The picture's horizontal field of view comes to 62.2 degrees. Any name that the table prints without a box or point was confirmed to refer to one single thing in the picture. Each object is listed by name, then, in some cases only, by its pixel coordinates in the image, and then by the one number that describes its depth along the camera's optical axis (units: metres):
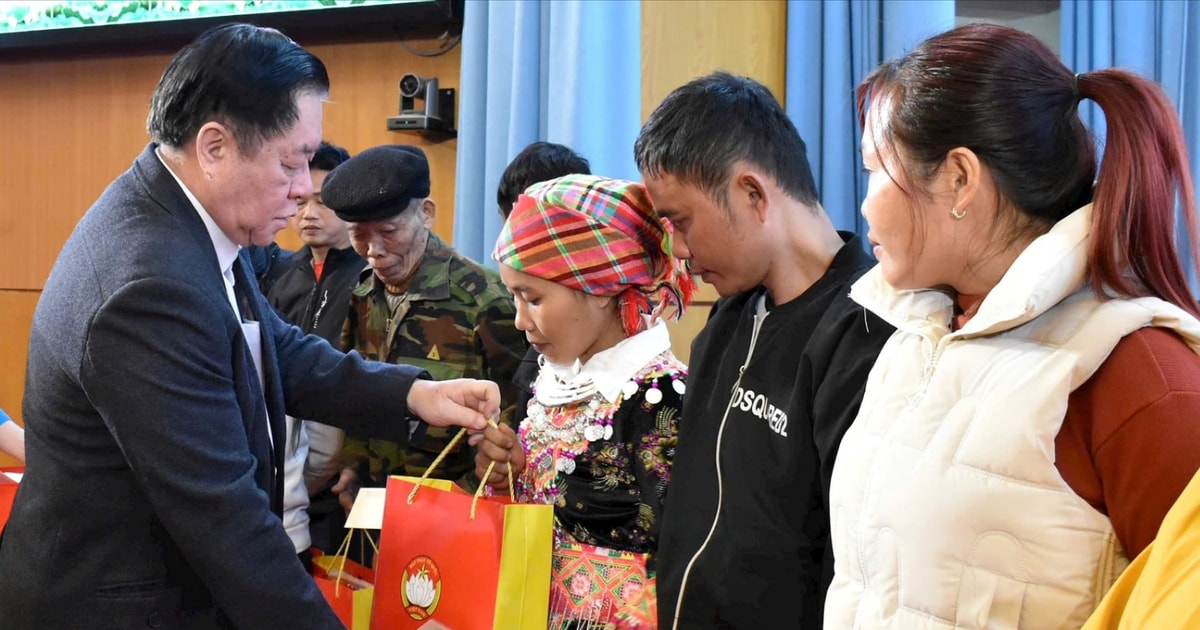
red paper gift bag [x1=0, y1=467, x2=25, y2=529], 2.04
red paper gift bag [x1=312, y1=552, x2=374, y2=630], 1.79
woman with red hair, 0.93
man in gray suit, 1.36
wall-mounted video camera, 3.57
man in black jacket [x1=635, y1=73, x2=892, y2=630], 1.33
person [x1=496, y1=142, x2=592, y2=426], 2.50
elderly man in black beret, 2.30
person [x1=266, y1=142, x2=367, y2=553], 2.11
